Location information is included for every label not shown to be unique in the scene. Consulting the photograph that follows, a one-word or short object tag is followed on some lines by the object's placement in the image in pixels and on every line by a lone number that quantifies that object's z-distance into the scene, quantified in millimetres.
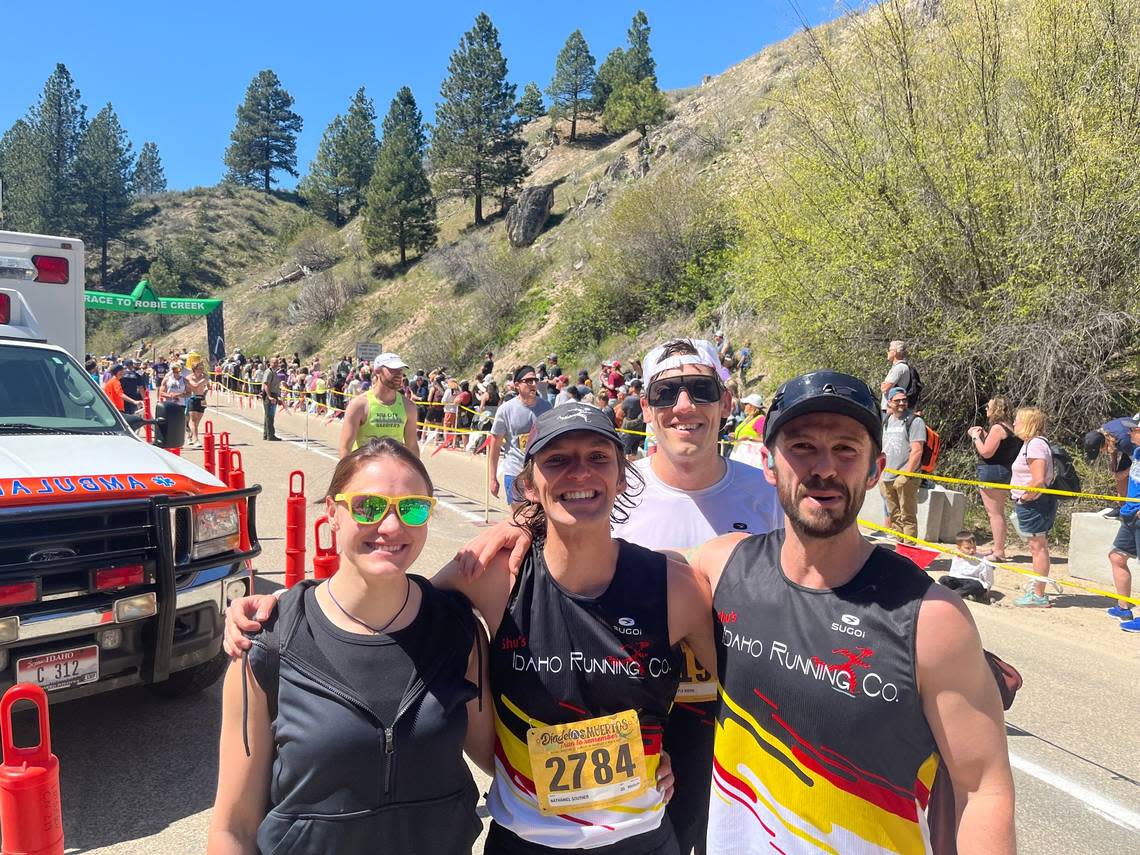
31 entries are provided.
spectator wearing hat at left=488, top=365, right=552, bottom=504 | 8422
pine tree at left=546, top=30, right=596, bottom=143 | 74875
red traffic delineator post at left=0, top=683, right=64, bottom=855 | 2463
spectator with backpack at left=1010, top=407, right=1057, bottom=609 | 7828
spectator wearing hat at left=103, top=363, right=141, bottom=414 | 14336
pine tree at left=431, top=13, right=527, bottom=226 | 59750
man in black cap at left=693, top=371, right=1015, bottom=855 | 1673
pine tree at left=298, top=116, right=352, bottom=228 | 76250
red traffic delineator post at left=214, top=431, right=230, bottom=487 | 8683
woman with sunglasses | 1861
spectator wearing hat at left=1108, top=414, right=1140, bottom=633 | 7219
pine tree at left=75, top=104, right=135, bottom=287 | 72750
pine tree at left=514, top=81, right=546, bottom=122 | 73562
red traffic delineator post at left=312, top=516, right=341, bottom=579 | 4874
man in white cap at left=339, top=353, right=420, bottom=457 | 6965
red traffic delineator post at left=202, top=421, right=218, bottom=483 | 11883
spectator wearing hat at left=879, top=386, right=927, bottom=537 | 9531
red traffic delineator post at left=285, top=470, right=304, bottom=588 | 5750
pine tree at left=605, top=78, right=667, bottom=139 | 59531
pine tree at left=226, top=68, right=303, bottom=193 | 95312
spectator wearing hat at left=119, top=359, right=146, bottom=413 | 15945
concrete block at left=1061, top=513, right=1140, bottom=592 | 8320
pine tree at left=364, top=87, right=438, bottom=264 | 58156
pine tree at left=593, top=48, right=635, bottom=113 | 67688
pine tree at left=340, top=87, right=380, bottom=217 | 76062
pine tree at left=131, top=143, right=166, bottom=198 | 98750
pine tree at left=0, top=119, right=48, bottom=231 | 70438
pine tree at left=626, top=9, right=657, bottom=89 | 70188
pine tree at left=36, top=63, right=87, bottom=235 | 71688
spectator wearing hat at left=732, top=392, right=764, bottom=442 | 6953
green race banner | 30797
